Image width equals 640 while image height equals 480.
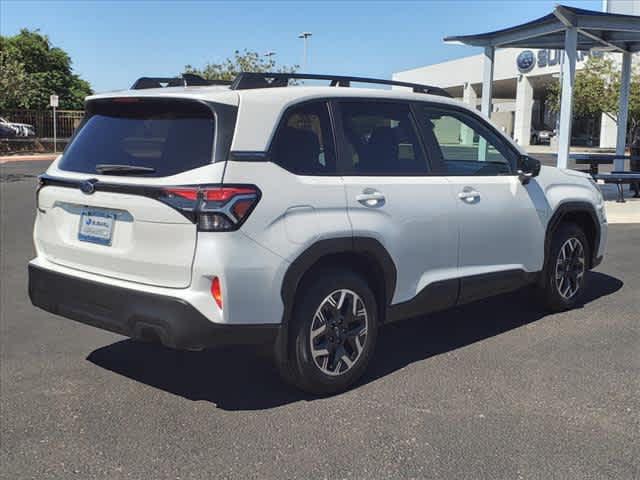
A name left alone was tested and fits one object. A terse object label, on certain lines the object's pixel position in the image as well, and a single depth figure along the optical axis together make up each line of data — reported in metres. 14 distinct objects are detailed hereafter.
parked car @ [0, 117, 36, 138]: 37.06
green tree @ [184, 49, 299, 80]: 48.41
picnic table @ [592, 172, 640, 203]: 14.59
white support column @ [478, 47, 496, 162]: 16.59
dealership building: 53.38
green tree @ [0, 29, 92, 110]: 47.47
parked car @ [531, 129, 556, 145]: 60.37
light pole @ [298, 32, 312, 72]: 59.72
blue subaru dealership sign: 52.57
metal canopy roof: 13.73
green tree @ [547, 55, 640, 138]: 44.25
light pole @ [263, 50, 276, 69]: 48.74
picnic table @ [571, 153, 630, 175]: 15.95
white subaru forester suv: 3.69
